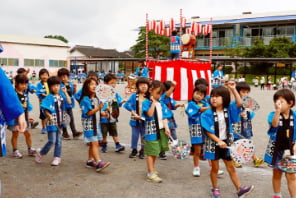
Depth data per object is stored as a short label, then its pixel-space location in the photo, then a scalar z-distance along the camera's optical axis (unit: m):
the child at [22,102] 4.89
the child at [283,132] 3.11
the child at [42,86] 6.30
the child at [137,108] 4.43
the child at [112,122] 5.30
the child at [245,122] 4.34
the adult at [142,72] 14.67
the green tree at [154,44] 31.98
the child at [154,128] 3.97
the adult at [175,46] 11.86
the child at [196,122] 4.19
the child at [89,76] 5.16
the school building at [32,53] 30.78
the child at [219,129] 3.37
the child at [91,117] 4.34
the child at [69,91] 6.00
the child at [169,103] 4.91
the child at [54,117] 4.48
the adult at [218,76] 13.27
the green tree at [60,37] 71.25
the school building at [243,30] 29.12
